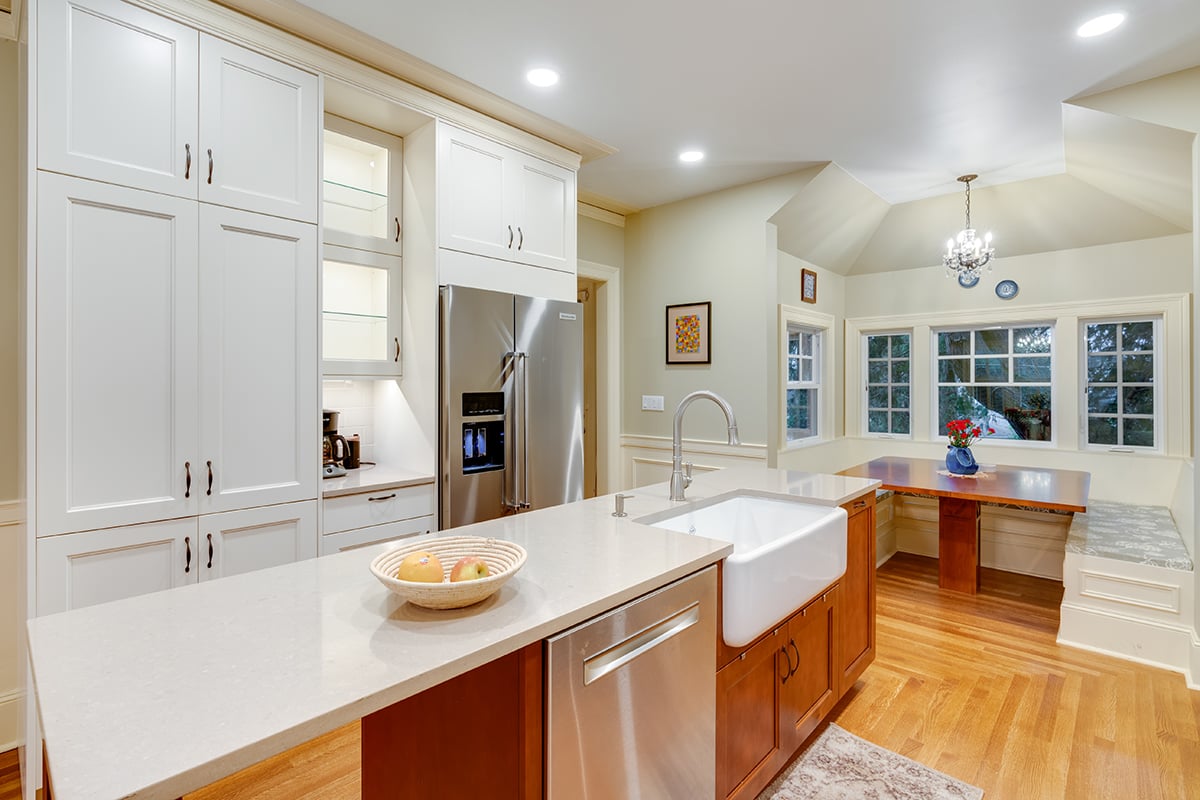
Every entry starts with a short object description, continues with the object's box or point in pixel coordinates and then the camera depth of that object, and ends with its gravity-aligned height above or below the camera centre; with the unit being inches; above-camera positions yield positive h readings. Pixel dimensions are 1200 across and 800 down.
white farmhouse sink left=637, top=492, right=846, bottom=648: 59.9 -18.3
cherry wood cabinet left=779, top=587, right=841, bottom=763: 73.5 -36.2
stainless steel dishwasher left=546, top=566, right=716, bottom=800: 42.6 -24.4
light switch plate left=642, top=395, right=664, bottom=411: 173.6 -0.7
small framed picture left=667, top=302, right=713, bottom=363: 162.4 +18.9
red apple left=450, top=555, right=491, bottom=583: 41.9 -12.2
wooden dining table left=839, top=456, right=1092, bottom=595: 128.8 -20.1
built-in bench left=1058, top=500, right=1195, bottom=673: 107.1 -37.3
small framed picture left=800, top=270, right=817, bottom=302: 175.5 +34.4
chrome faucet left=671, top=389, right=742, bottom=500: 77.4 -7.8
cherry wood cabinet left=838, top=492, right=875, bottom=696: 88.5 -31.1
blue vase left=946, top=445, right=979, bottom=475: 152.3 -16.3
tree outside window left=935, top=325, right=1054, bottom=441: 172.4 +6.2
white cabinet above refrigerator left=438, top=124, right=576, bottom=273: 108.3 +39.5
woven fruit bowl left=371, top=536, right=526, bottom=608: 40.1 -12.7
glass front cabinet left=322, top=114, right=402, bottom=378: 105.6 +27.1
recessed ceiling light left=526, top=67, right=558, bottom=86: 100.5 +56.1
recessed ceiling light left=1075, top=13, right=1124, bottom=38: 84.2 +54.3
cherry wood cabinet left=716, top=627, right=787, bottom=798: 61.6 -35.2
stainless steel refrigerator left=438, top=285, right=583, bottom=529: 105.1 -0.6
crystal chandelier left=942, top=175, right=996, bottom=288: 149.2 +37.4
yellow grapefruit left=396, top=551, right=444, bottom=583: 41.7 -12.0
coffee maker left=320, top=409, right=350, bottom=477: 106.8 -8.2
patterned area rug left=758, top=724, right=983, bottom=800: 74.4 -49.5
